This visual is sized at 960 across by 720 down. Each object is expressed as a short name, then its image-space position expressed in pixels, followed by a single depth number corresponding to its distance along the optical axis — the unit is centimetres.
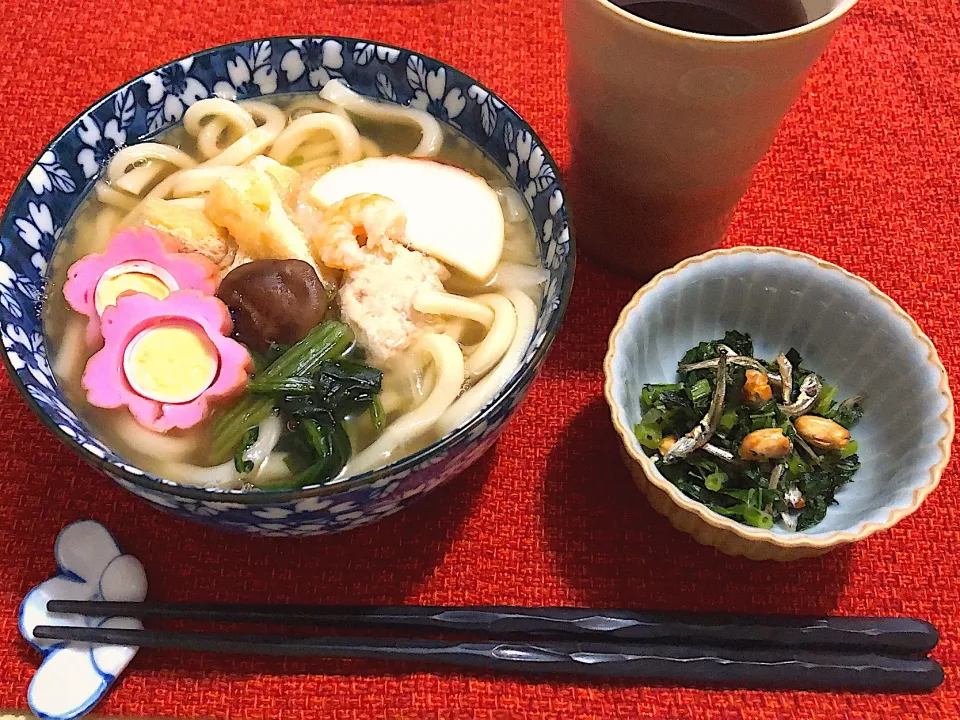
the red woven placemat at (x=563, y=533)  21
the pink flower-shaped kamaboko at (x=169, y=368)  21
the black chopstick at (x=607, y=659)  21
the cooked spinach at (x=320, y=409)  21
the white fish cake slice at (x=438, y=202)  24
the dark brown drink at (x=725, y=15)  23
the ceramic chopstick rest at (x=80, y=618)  21
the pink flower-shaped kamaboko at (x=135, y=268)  22
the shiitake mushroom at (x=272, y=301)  22
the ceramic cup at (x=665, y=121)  21
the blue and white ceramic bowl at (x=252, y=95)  18
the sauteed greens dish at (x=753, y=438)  23
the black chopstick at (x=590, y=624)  22
